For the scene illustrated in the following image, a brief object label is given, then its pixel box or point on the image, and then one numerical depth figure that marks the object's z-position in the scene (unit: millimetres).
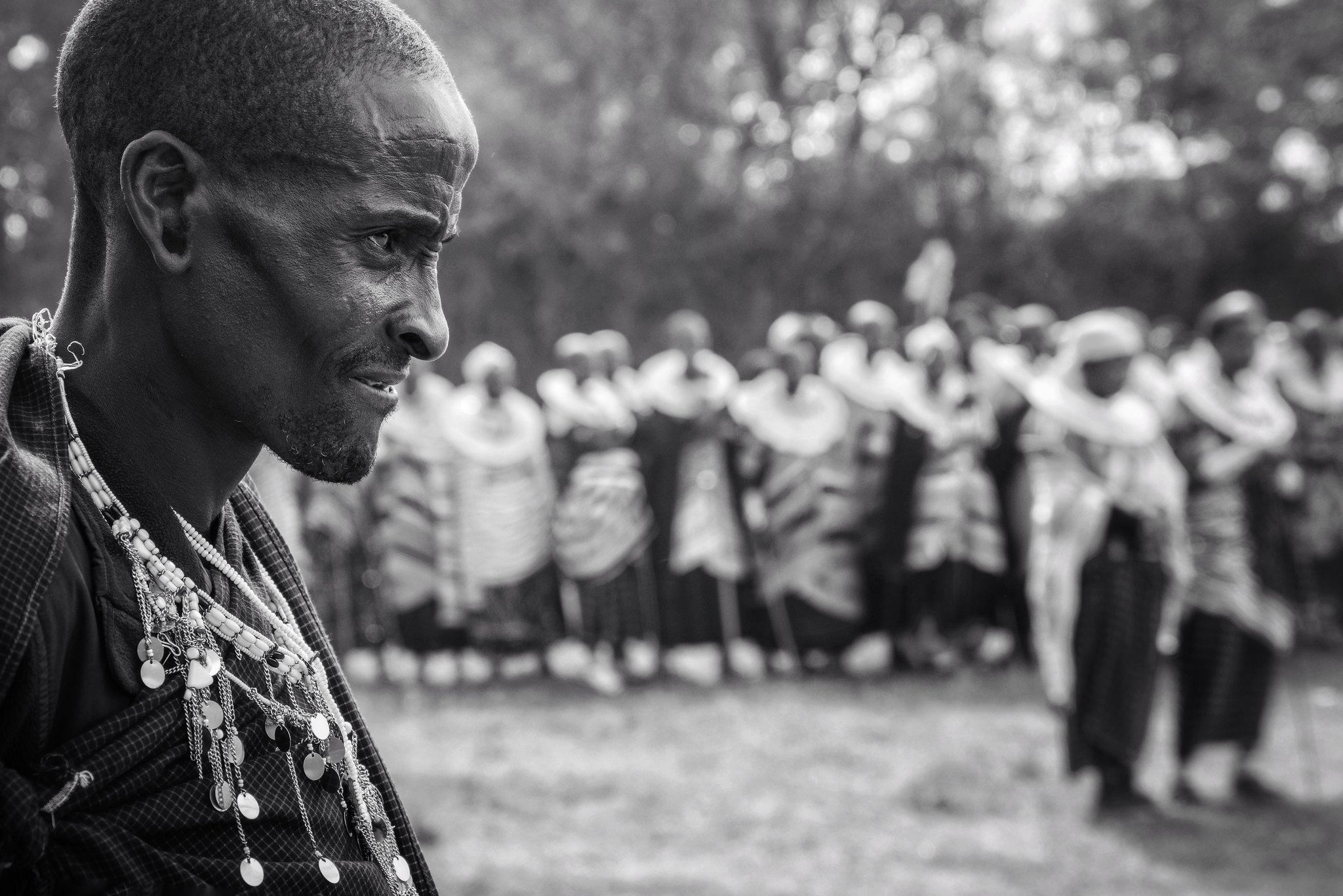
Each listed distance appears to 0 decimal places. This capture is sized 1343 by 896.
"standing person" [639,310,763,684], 8664
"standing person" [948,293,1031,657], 8594
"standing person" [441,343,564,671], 8797
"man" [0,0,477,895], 1034
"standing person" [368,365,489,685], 8875
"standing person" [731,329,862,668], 8617
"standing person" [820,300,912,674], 8680
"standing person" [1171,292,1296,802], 5812
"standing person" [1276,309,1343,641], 8633
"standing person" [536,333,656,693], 8625
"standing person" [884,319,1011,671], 8438
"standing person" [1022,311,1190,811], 5453
